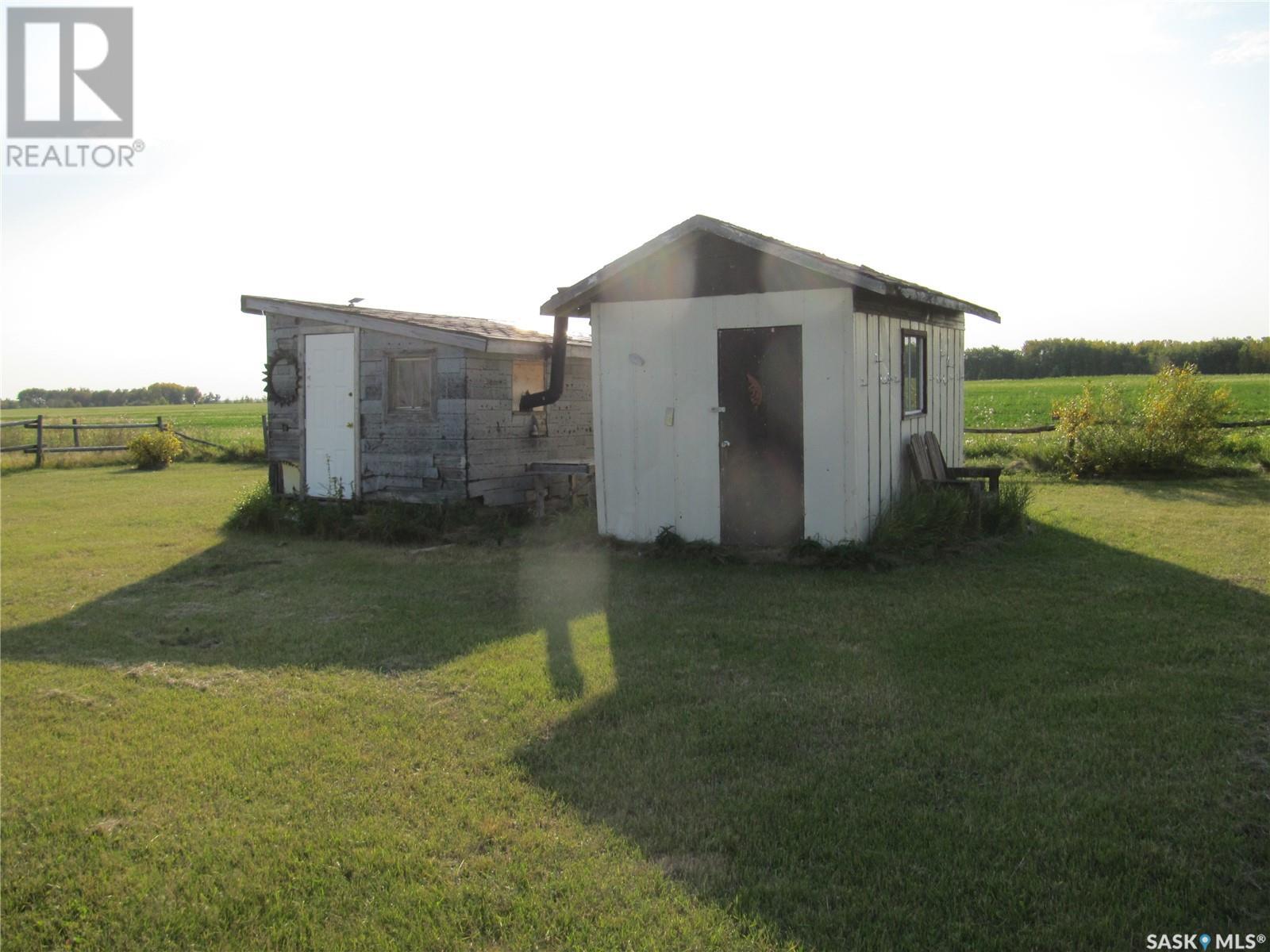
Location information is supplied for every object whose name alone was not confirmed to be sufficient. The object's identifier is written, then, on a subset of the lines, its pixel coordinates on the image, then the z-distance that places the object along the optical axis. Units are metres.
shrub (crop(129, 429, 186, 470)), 23.92
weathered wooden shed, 12.77
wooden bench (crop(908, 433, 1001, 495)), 11.18
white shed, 9.73
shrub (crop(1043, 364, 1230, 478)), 17.19
